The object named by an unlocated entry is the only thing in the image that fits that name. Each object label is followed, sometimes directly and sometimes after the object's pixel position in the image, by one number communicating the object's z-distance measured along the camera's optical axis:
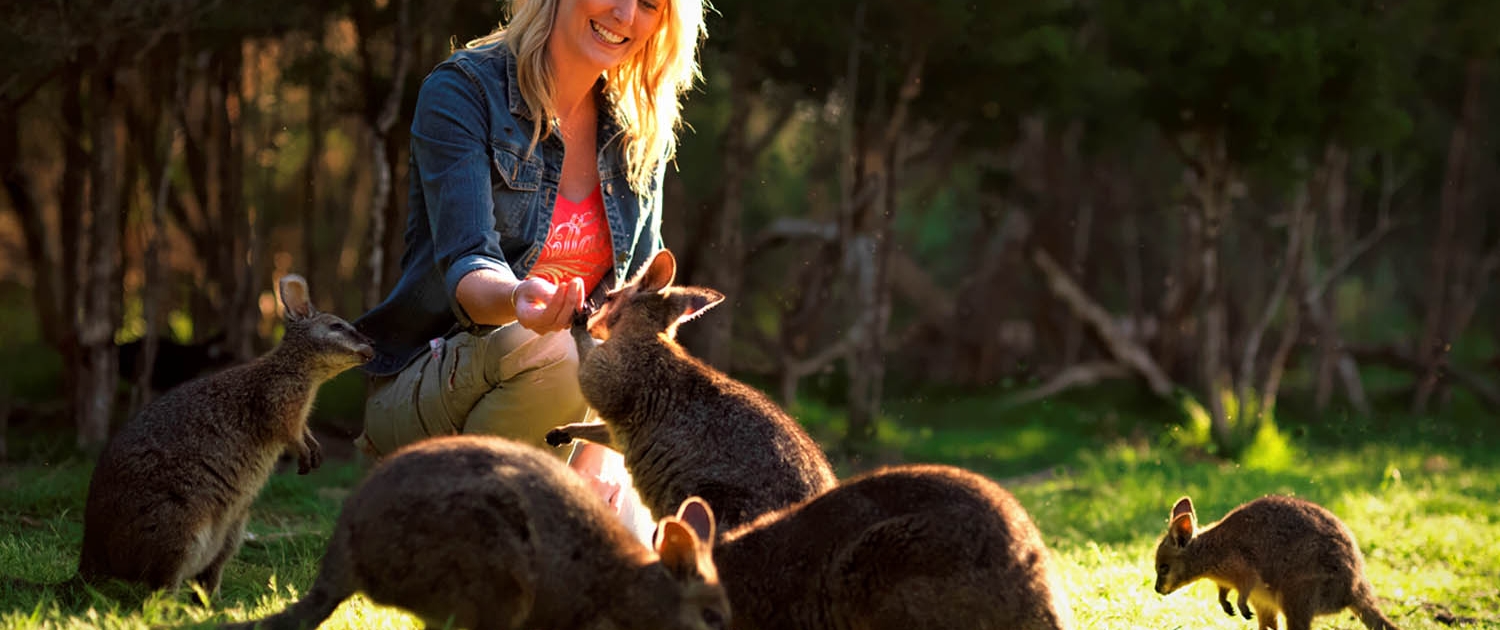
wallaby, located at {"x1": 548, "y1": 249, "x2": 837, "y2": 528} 4.63
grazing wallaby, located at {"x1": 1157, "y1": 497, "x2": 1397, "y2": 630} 5.27
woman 5.33
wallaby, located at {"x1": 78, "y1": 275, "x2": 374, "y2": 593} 4.73
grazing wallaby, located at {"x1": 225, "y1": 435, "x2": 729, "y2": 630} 3.70
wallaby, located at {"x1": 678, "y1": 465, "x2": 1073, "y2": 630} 3.95
